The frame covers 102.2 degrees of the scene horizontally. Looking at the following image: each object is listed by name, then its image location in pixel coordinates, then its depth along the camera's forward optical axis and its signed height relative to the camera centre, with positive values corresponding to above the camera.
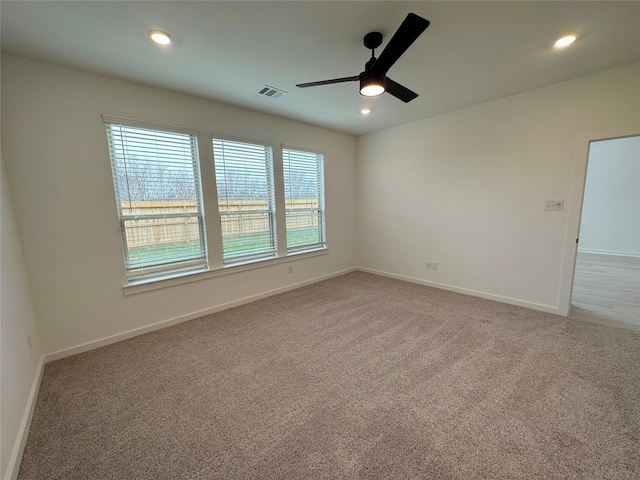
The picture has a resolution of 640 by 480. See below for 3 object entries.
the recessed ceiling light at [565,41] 2.06 +1.27
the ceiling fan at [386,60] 1.50 +0.98
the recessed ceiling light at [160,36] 1.90 +1.28
